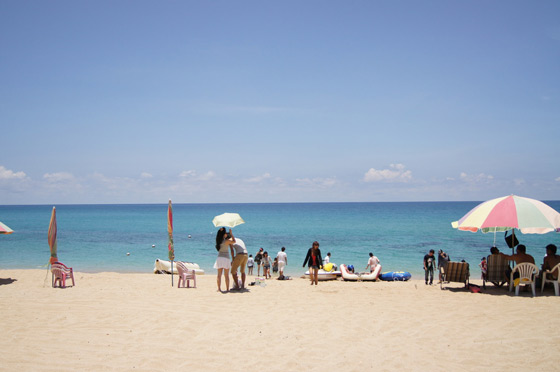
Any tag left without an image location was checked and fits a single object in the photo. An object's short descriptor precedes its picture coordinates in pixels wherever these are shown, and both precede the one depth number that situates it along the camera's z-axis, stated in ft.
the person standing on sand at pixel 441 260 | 45.87
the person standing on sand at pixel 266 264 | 54.70
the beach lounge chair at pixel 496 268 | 35.53
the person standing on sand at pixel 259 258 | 58.44
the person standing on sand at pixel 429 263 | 45.86
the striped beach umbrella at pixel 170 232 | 36.64
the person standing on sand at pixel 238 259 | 36.17
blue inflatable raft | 51.57
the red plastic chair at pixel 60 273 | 37.93
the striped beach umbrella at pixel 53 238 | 38.09
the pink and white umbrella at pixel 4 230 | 41.09
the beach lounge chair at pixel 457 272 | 35.37
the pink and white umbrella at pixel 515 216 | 31.14
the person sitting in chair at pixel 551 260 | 33.12
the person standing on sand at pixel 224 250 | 34.94
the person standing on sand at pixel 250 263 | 58.96
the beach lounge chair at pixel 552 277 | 32.17
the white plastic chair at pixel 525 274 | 32.53
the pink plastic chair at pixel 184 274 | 39.22
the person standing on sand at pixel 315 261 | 43.29
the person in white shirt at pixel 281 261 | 53.01
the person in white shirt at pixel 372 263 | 50.68
